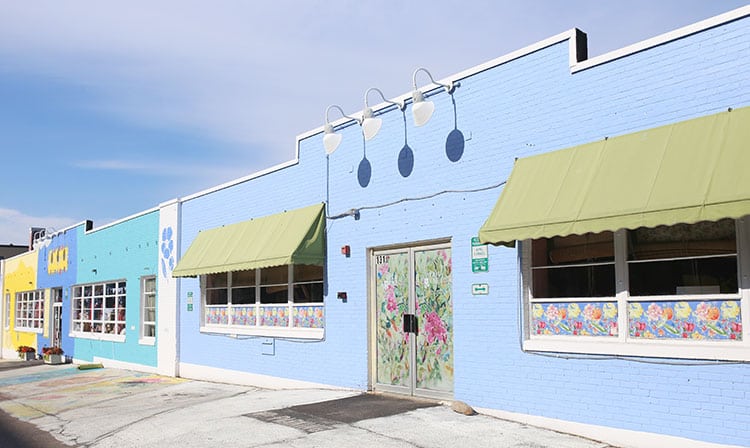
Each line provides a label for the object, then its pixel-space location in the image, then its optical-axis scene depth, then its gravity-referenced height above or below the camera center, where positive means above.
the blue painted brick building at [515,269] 6.83 +0.08
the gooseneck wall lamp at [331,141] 11.59 +2.27
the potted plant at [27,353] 26.61 -2.71
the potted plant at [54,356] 23.57 -2.52
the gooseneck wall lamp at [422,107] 9.77 +2.38
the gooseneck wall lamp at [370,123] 10.63 +2.34
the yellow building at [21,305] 27.95 -0.97
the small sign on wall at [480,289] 8.97 -0.19
